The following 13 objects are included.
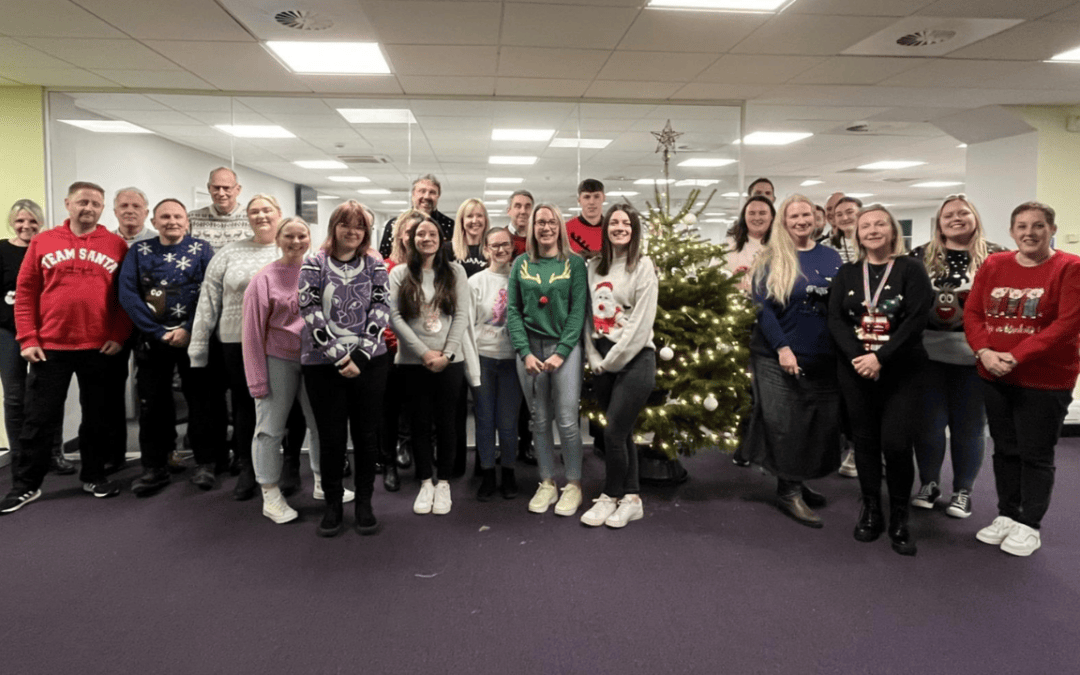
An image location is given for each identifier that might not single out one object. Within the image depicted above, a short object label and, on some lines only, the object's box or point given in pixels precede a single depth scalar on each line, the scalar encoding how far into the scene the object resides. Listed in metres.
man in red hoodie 3.38
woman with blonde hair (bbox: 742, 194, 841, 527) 3.12
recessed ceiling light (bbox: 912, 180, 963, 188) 12.52
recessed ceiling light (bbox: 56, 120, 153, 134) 5.33
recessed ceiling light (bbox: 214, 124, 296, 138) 6.67
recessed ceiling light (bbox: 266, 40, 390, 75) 4.26
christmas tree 3.40
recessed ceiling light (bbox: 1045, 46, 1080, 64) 4.52
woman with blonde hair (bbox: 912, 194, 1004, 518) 3.19
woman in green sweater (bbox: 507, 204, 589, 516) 3.20
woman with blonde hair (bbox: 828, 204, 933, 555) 2.79
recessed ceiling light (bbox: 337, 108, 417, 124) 5.99
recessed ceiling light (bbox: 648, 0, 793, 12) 3.54
